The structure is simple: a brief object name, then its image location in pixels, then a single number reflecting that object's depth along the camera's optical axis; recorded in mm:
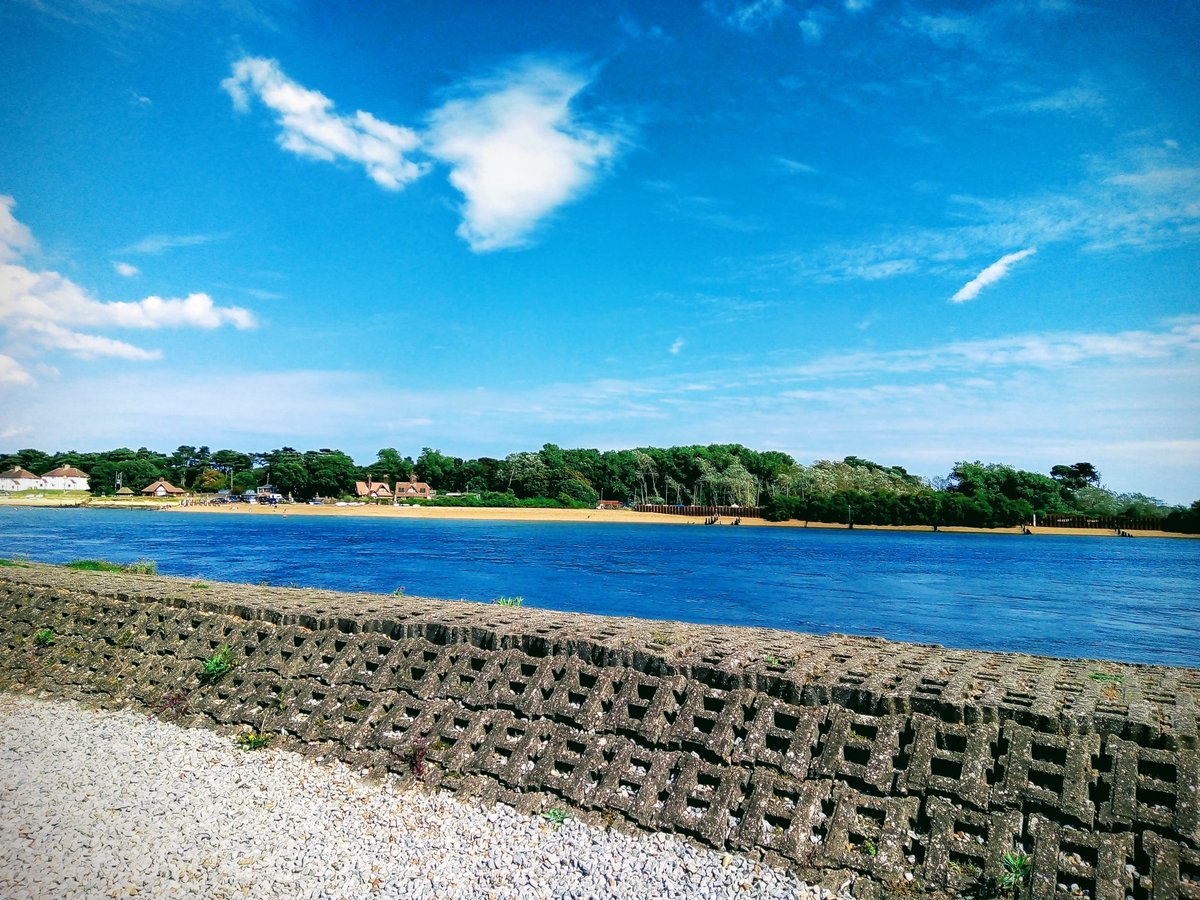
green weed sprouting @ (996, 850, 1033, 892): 5395
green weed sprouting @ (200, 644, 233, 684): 10070
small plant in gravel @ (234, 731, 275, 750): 8531
